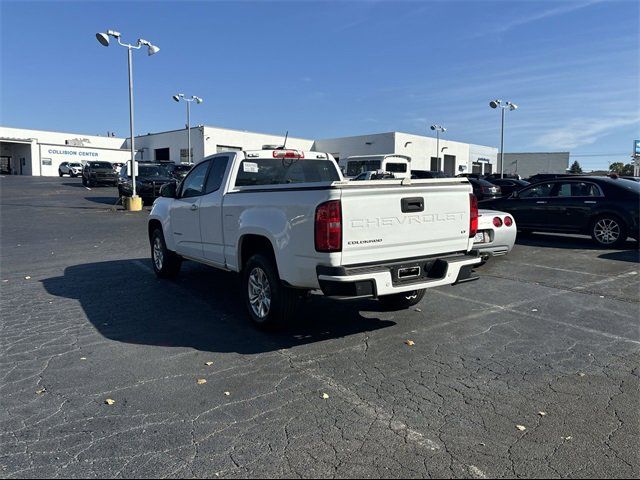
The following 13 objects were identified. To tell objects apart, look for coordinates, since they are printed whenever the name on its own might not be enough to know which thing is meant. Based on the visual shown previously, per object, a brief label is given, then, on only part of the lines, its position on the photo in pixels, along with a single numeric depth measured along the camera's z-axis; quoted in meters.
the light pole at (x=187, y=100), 41.31
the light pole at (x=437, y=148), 52.38
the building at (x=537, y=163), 79.75
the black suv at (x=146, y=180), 23.28
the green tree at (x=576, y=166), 108.39
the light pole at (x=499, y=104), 38.94
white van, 22.77
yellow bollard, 21.12
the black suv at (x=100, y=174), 34.81
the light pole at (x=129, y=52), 19.98
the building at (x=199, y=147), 56.16
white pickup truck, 4.36
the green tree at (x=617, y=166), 107.90
